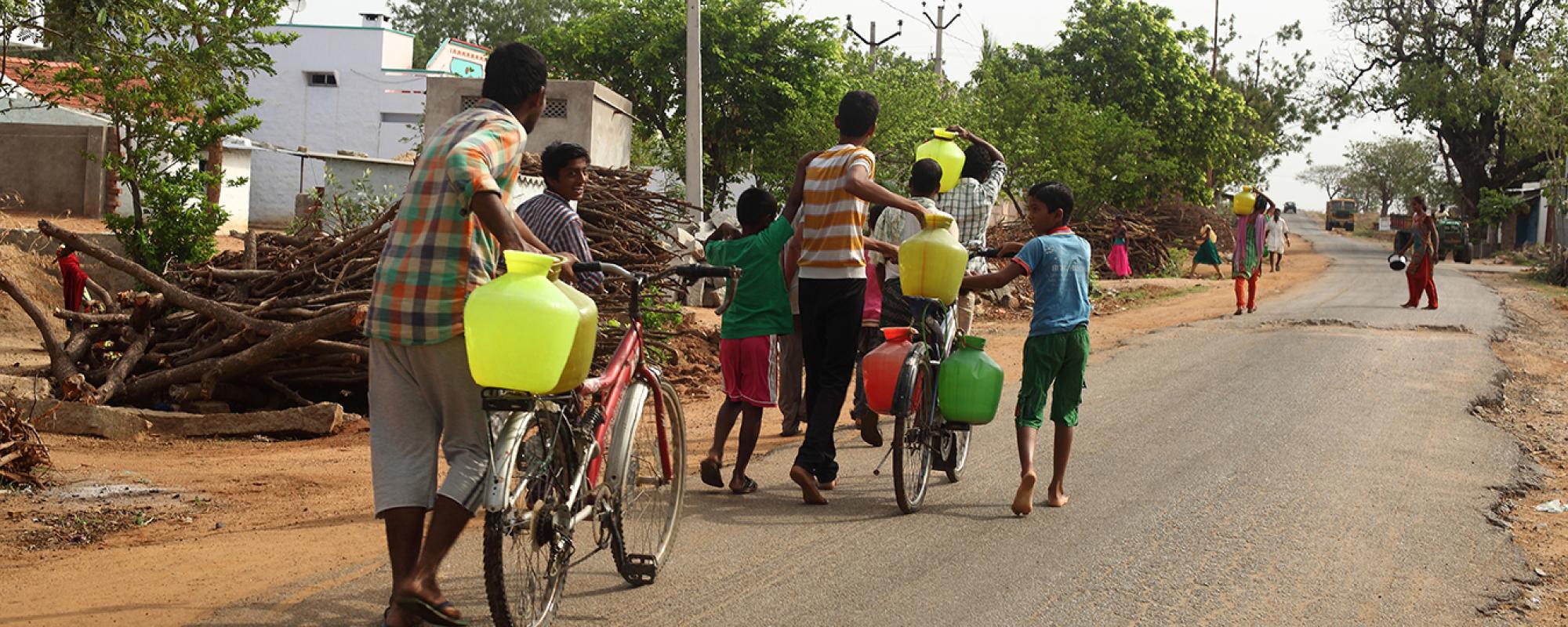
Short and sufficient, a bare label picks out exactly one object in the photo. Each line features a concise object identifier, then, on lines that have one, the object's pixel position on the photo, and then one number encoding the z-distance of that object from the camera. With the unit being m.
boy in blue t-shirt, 6.40
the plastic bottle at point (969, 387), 6.35
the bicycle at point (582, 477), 3.95
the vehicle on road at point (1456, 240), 42.19
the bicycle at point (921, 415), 6.18
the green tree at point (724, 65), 29.22
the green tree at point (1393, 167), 94.31
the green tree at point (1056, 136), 31.55
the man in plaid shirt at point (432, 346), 4.09
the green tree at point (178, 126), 14.77
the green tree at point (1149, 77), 41.84
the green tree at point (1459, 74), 47.97
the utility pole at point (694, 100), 18.78
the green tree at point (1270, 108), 53.72
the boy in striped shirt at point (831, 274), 6.54
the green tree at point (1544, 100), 39.59
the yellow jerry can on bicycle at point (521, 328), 3.81
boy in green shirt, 6.63
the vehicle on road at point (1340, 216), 77.81
